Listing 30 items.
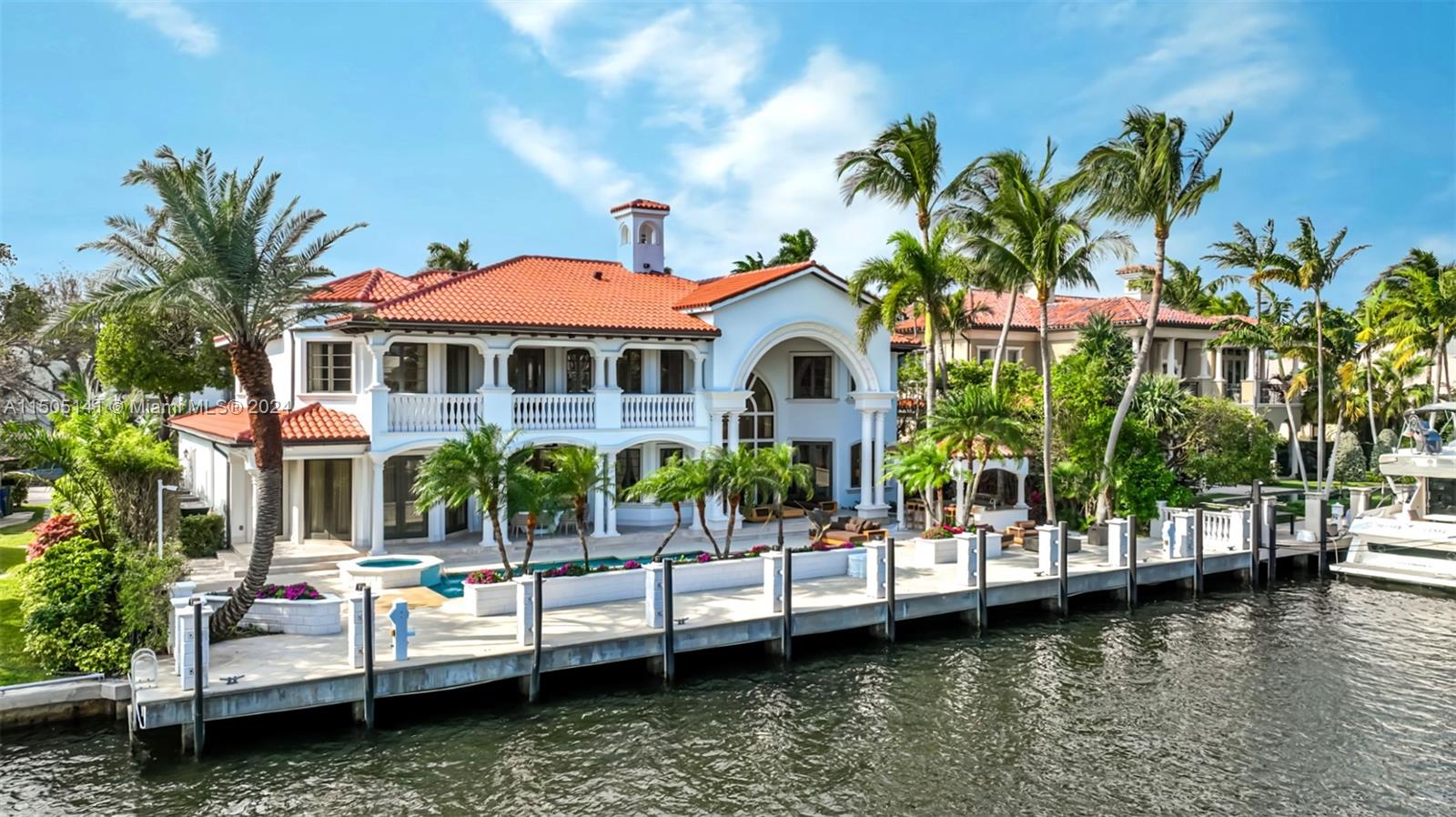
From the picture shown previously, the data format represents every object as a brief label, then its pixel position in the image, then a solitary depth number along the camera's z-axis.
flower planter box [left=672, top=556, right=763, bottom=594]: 21.45
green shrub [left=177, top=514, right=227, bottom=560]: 24.69
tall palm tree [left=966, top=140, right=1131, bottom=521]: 28.38
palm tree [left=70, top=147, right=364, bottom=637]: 17.02
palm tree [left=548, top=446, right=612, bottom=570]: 21.31
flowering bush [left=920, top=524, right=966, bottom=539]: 26.50
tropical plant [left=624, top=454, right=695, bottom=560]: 22.50
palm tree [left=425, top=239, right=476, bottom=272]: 63.91
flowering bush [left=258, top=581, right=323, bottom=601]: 18.17
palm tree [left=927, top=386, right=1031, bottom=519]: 26.28
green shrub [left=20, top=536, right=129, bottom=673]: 16.05
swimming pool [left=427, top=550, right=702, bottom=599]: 21.52
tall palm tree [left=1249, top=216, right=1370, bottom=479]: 35.97
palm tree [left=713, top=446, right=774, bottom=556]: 22.69
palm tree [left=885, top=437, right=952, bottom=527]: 26.92
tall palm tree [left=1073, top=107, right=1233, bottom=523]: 28.50
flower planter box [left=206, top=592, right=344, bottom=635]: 17.77
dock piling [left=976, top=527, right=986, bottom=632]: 22.19
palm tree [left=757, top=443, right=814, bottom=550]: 23.00
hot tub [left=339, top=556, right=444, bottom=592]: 21.69
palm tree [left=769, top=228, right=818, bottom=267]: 49.34
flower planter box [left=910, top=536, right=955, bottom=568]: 25.73
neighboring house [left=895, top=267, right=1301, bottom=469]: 45.25
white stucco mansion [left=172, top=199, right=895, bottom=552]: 25.75
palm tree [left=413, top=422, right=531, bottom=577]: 19.95
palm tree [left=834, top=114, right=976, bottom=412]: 30.41
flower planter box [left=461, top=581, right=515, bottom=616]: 19.34
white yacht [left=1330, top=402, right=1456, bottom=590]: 27.47
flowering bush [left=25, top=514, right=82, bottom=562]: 21.09
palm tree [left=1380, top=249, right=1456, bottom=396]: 39.06
